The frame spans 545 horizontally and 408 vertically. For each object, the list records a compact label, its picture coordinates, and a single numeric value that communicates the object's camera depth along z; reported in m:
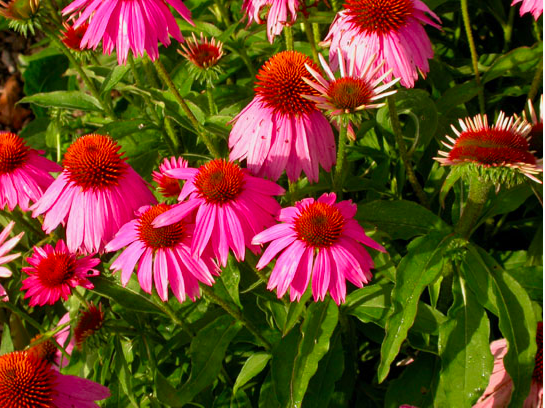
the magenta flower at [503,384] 0.90
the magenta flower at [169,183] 0.94
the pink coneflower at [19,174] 0.92
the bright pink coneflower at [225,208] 0.84
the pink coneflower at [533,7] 0.92
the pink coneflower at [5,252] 0.89
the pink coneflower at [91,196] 0.87
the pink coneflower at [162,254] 0.86
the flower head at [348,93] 0.84
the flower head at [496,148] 0.84
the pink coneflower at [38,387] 0.83
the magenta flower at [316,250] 0.83
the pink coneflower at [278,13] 0.92
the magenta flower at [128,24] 0.85
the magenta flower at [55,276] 0.91
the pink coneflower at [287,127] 0.86
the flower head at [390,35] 0.89
